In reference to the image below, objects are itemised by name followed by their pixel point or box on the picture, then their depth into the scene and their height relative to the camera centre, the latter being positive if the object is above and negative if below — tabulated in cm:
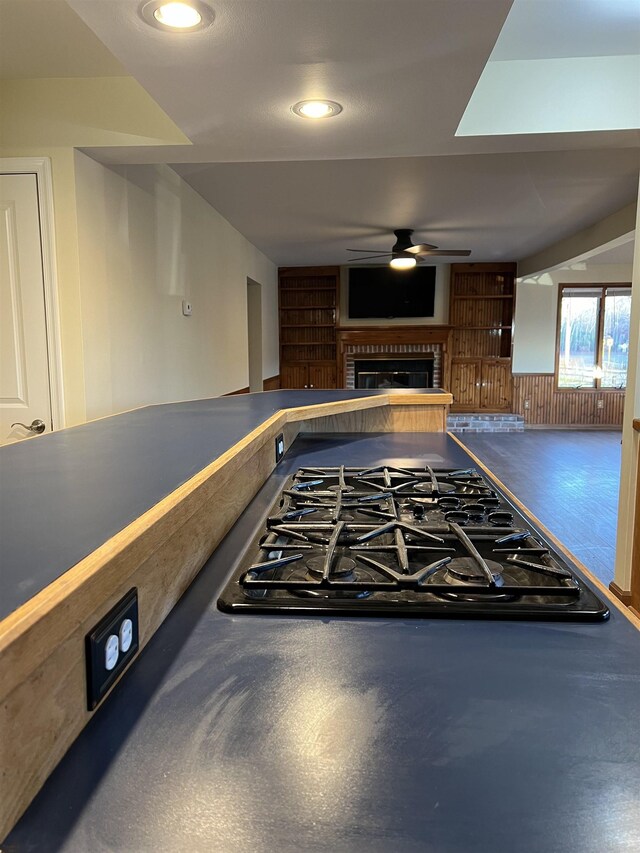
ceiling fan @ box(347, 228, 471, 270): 591 +110
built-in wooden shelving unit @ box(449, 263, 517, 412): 861 +32
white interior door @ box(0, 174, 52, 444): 265 +20
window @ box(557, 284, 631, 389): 862 +28
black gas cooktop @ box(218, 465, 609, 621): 85 -36
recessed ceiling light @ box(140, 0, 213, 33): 157 +97
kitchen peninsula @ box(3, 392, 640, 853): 48 -39
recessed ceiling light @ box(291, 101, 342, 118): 223 +99
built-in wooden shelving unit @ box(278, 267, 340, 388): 879 +49
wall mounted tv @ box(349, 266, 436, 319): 857 +98
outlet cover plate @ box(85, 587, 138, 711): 61 -32
